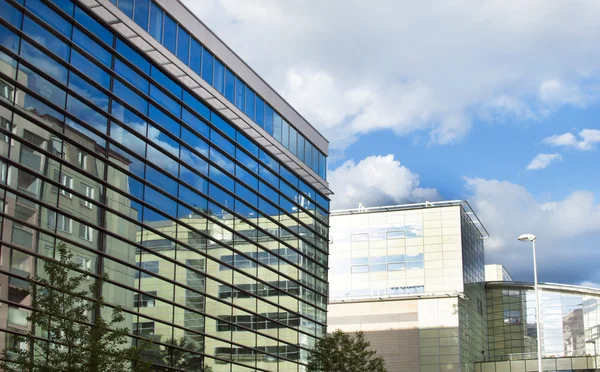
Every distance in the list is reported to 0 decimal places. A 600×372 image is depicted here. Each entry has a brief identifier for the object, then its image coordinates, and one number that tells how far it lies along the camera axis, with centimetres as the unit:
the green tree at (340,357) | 4966
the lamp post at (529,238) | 4955
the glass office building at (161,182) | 2997
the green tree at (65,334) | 2525
